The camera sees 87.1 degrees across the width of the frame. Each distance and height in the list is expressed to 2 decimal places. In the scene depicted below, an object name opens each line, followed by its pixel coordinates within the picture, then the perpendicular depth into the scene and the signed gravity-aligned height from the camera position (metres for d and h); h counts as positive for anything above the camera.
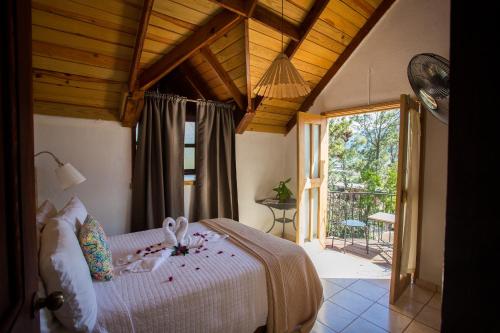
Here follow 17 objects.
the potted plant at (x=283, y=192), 3.96 -0.54
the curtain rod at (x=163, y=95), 3.00 +0.73
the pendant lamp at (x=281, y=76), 1.79 +0.56
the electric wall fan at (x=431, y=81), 1.73 +0.54
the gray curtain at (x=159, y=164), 3.00 -0.08
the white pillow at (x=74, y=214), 1.67 -0.39
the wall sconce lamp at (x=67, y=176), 2.15 -0.16
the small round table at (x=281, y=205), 3.82 -0.70
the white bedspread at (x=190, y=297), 1.34 -0.78
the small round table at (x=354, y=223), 3.74 -0.95
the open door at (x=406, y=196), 2.39 -0.38
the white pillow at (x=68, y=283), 1.16 -0.57
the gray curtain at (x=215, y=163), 3.47 -0.09
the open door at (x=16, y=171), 0.54 -0.03
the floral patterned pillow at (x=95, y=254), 1.56 -0.59
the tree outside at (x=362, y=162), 4.65 -0.11
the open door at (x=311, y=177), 3.47 -0.28
